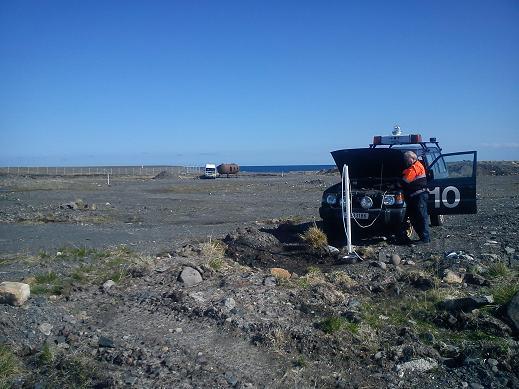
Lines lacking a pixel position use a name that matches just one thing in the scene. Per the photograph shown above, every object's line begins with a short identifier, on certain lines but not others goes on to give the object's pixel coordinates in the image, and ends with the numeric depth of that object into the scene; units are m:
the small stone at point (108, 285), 7.08
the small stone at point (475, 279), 7.00
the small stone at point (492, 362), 4.57
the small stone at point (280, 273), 7.60
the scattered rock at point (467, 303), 5.77
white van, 70.62
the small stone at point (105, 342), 5.17
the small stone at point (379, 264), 8.24
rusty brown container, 73.94
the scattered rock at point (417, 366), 4.59
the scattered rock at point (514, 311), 5.28
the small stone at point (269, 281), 7.18
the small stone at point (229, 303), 6.06
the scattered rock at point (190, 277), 7.30
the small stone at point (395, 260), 8.56
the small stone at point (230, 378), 4.40
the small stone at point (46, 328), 5.48
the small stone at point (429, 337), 5.16
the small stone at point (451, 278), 7.09
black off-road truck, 10.15
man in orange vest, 10.09
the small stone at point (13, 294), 6.10
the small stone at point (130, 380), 4.37
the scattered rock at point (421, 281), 6.98
